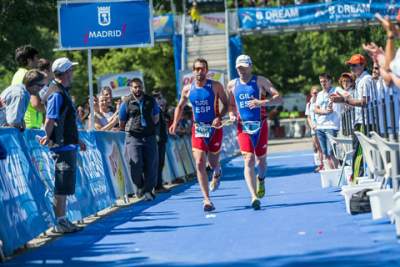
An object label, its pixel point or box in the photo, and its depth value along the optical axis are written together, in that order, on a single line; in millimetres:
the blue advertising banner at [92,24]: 19797
